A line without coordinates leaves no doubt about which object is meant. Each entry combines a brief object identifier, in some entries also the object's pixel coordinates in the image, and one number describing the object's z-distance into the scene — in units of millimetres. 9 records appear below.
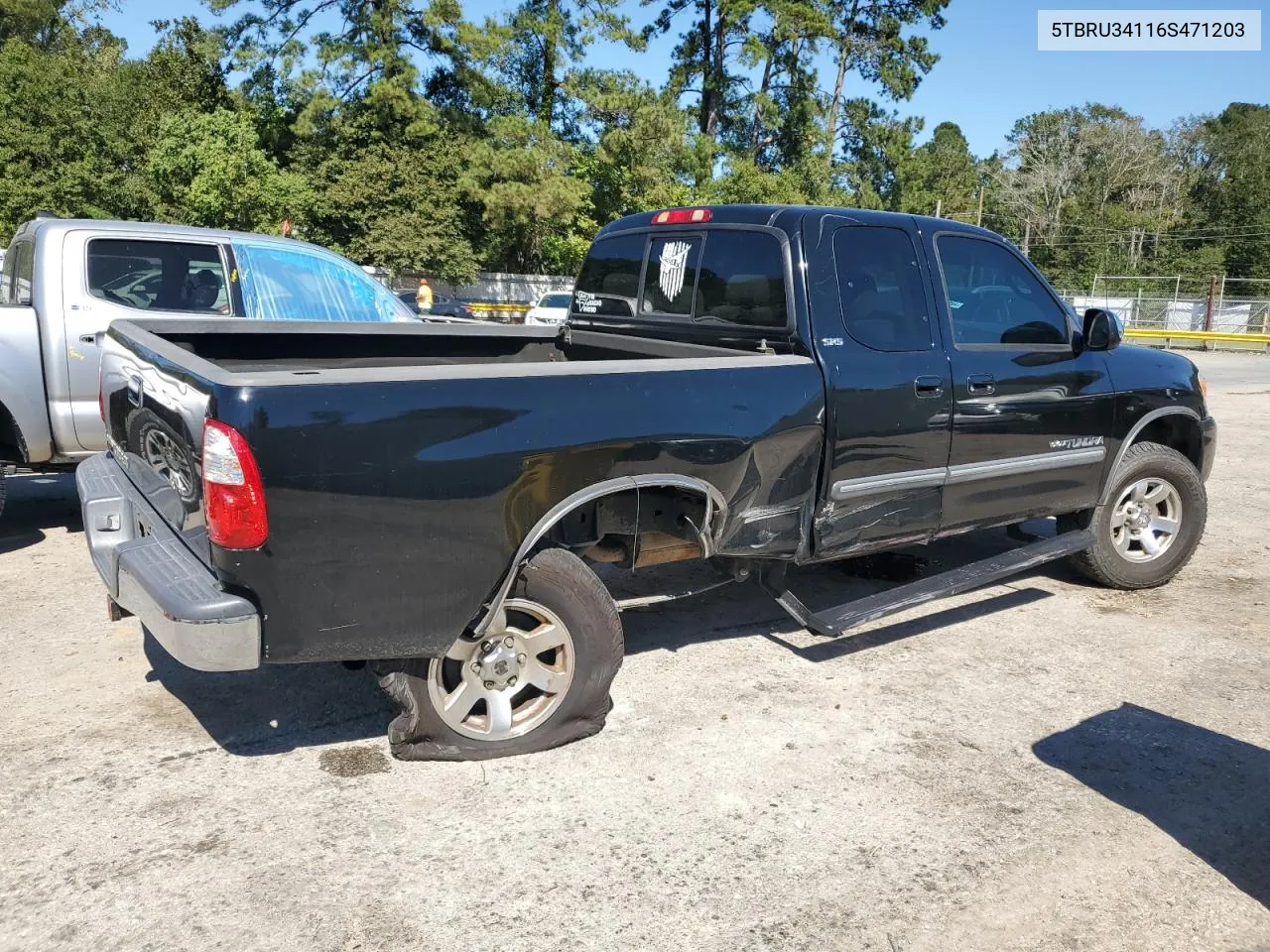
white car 26562
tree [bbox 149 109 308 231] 27781
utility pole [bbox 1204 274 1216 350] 37938
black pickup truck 2949
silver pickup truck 5875
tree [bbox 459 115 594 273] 33688
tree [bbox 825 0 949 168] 48594
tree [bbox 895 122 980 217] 56344
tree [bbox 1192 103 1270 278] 55312
